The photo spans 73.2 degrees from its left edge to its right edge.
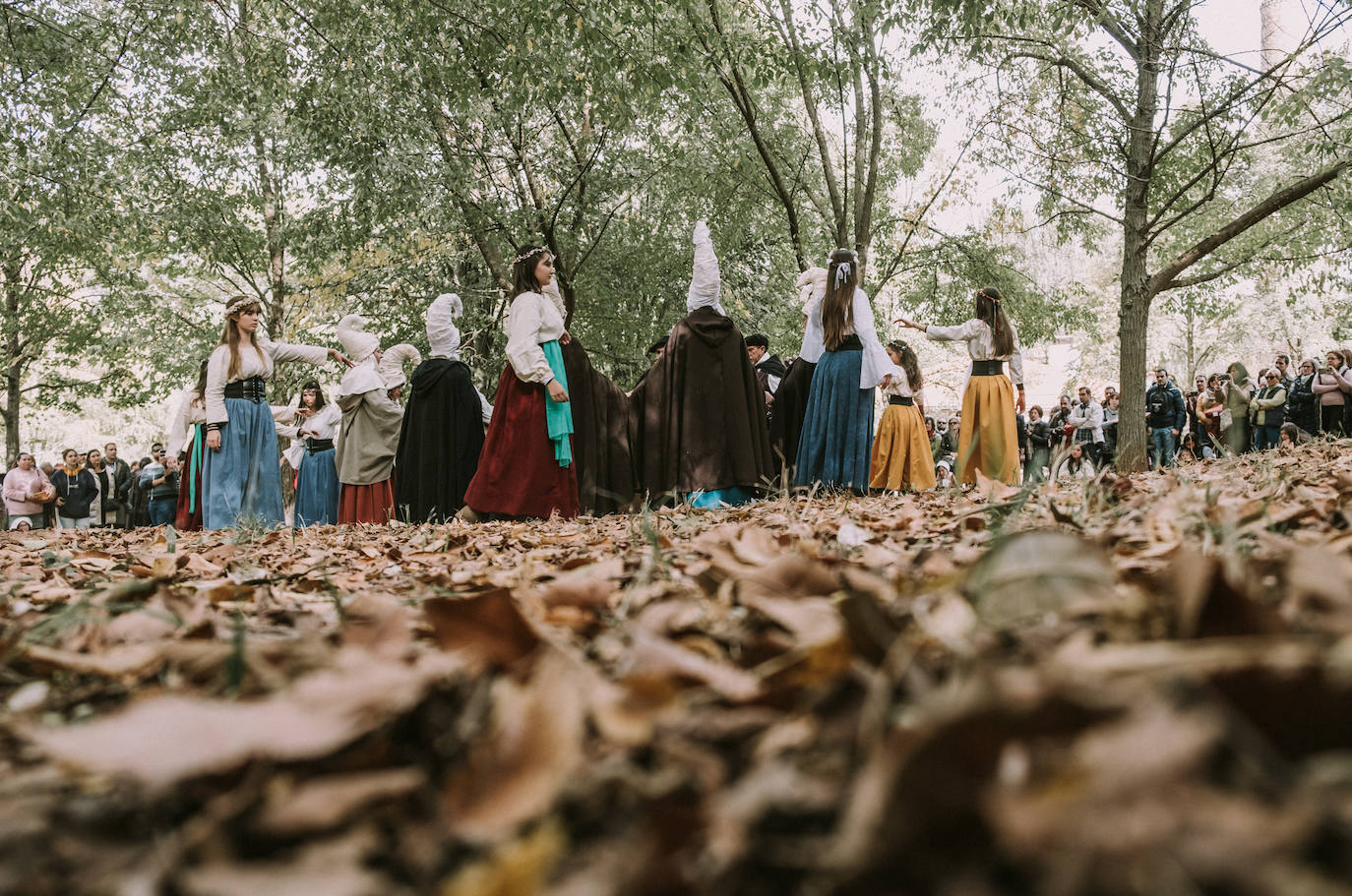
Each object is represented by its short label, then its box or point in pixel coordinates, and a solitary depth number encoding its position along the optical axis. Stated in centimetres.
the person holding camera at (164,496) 1537
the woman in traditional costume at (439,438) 789
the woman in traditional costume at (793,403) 794
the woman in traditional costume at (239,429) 745
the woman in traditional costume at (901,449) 795
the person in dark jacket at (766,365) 970
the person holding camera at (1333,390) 1217
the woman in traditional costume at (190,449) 799
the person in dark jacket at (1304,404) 1262
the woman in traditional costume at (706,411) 690
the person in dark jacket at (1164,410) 1498
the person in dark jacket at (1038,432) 1758
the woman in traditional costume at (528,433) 650
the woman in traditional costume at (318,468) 1095
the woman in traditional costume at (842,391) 723
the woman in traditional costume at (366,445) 921
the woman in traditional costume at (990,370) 862
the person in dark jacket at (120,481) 1802
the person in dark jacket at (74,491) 1630
